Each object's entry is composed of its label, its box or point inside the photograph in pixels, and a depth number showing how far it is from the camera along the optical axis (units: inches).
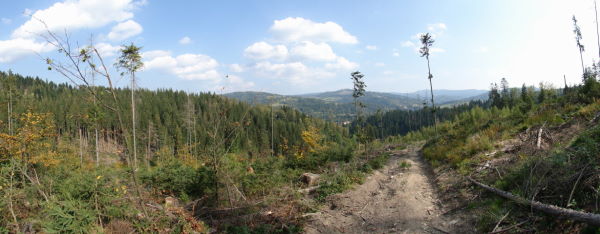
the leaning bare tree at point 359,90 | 872.3
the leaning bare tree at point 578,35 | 1945.1
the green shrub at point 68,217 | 212.5
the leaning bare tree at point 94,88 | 184.0
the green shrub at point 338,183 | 364.3
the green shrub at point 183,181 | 397.1
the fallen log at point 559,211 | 144.0
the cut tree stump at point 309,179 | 423.5
